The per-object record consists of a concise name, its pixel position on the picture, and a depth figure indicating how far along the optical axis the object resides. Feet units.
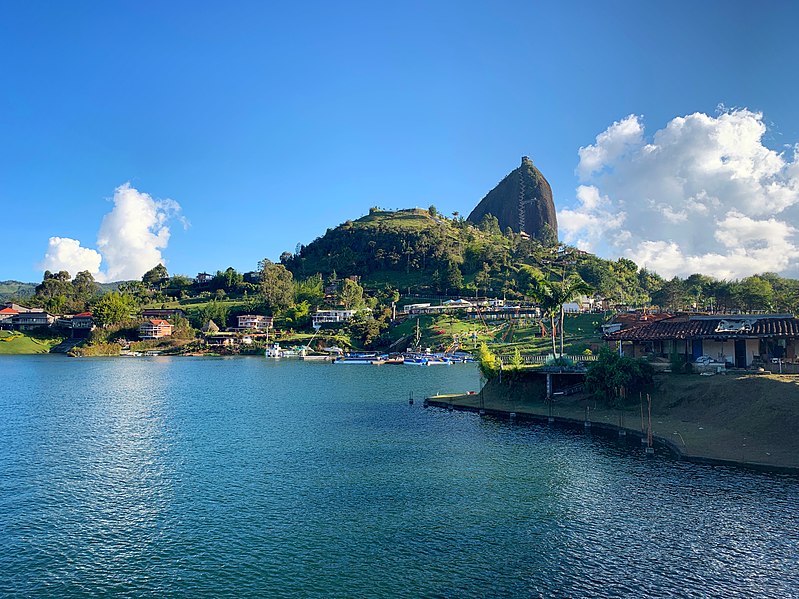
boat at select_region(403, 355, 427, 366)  490.16
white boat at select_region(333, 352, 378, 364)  535.19
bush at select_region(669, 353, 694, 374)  191.01
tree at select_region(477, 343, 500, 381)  232.32
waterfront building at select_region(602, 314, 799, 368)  186.09
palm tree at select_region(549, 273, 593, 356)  247.29
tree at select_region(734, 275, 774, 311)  457.68
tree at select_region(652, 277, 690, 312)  607.78
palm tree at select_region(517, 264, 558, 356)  249.96
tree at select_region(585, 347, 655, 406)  188.55
